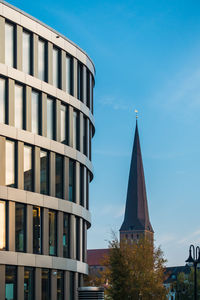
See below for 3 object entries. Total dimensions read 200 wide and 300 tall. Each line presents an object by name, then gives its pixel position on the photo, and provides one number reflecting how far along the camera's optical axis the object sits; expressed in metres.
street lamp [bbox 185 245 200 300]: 41.34
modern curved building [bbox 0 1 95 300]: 35.66
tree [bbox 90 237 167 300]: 48.47
